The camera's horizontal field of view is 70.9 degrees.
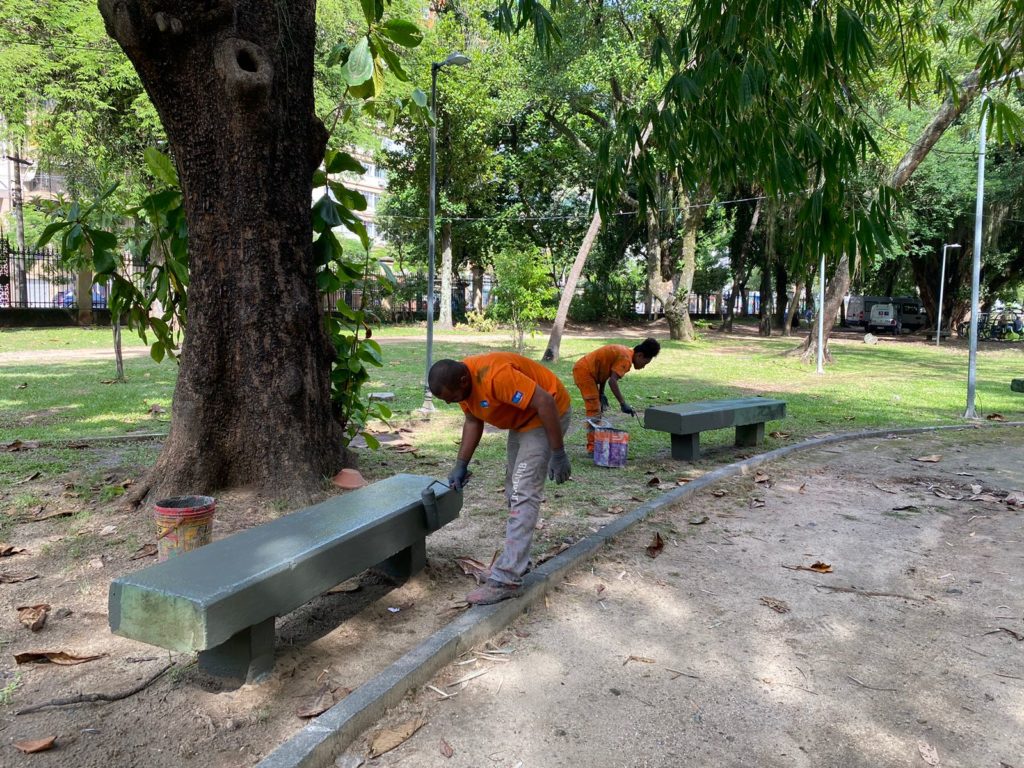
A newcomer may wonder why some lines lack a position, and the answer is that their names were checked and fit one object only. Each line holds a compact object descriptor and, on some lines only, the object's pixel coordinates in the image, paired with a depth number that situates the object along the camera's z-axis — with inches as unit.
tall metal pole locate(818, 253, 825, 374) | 685.0
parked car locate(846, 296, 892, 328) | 1748.4
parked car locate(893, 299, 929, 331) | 1673.2
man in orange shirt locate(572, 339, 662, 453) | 291.0
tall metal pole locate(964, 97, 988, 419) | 416.8
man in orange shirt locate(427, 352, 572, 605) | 144.8
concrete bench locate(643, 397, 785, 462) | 287.9
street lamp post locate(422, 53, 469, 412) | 414.6
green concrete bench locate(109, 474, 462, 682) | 104.3
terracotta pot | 223.3
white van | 1658.5
